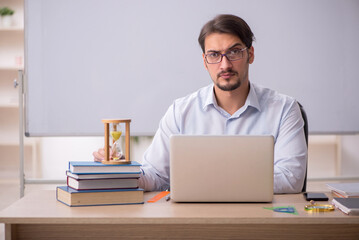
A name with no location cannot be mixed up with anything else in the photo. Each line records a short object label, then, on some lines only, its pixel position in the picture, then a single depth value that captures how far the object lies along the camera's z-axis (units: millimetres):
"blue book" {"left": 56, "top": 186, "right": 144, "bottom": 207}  2386
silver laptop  2354
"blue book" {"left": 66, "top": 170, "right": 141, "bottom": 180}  2396
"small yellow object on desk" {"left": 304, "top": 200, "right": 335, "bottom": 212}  2328
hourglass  2455
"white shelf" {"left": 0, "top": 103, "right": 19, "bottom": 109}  6719
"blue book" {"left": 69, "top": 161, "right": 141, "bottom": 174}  2409
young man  2883
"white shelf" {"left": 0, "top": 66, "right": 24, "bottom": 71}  6597
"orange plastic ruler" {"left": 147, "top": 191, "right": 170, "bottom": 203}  2479
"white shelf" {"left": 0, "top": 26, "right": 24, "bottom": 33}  6607
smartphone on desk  2496
